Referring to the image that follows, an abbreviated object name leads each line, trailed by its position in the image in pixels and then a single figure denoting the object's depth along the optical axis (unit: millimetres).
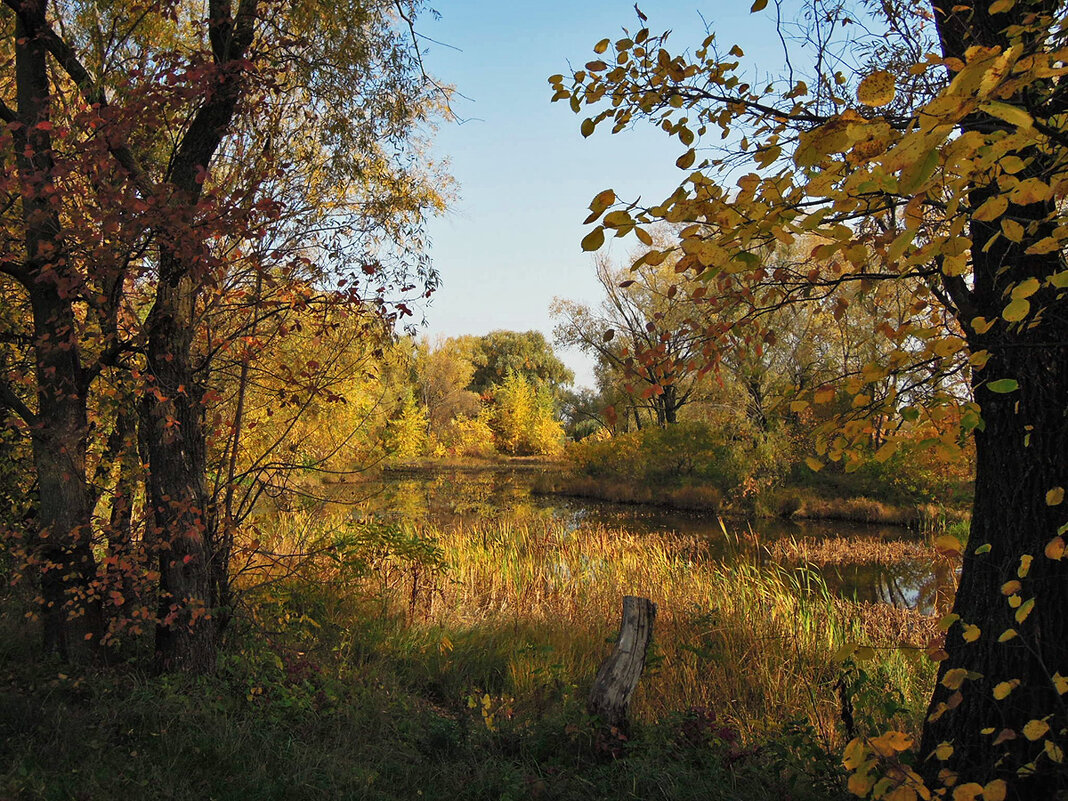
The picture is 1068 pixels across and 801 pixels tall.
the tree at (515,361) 54938
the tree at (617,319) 25388
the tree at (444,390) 43594
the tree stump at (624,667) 4258
